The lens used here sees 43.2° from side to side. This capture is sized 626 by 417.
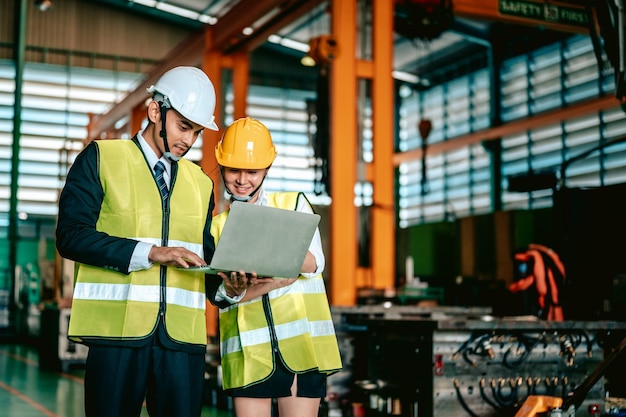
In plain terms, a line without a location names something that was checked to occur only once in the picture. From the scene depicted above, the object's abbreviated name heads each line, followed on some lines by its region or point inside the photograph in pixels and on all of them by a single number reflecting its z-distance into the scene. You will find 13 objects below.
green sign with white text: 10.96
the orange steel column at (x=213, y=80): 11.97
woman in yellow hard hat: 3.06
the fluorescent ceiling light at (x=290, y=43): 22.91
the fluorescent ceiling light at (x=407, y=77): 22.97
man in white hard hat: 2.51
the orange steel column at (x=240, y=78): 12.09
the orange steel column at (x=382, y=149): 9.00
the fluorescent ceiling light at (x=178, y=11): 22.19
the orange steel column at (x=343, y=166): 8.62
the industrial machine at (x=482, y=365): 5.52
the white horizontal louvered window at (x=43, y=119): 21.19
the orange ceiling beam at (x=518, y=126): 15.29
